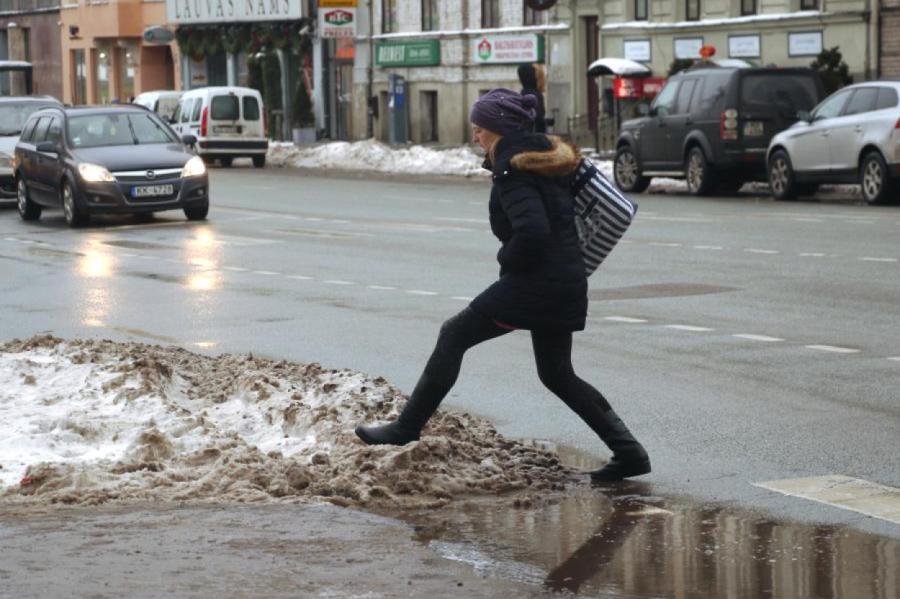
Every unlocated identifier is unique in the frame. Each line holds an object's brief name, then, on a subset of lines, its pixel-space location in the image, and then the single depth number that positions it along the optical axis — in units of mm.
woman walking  7973
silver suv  26719
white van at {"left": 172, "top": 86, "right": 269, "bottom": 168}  49000
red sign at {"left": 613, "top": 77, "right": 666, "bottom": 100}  44031
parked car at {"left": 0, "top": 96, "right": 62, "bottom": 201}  31078
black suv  30531
